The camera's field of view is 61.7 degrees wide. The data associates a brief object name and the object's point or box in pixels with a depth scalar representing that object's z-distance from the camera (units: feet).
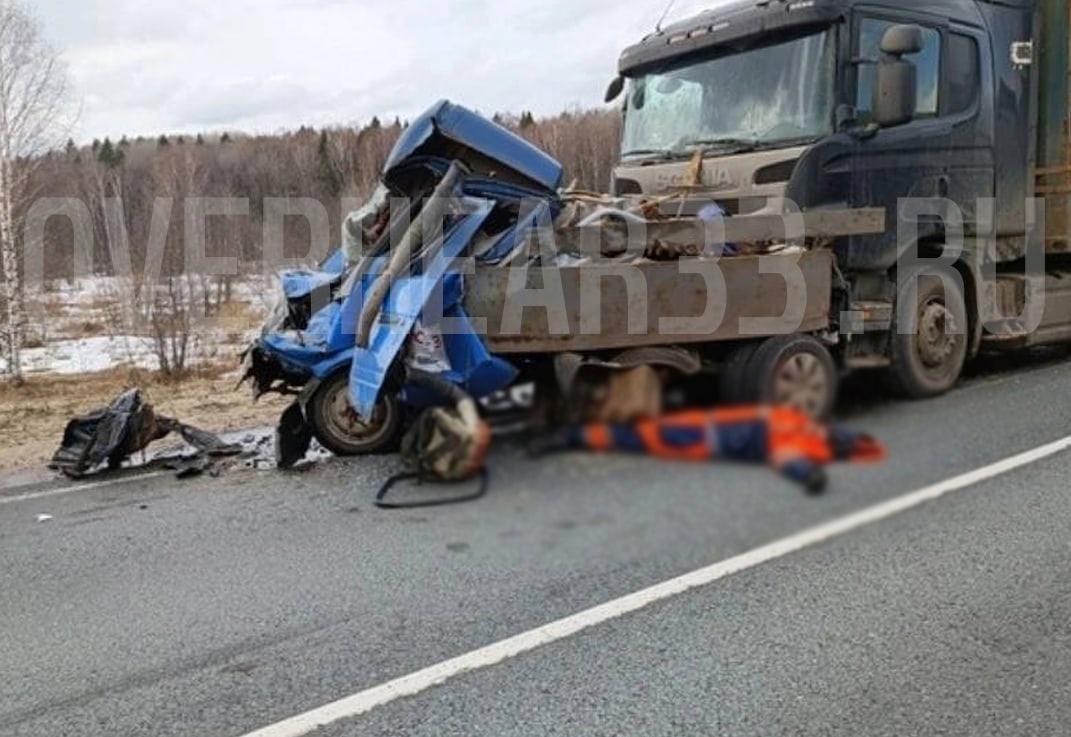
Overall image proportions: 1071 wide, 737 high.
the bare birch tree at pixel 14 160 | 57.93
